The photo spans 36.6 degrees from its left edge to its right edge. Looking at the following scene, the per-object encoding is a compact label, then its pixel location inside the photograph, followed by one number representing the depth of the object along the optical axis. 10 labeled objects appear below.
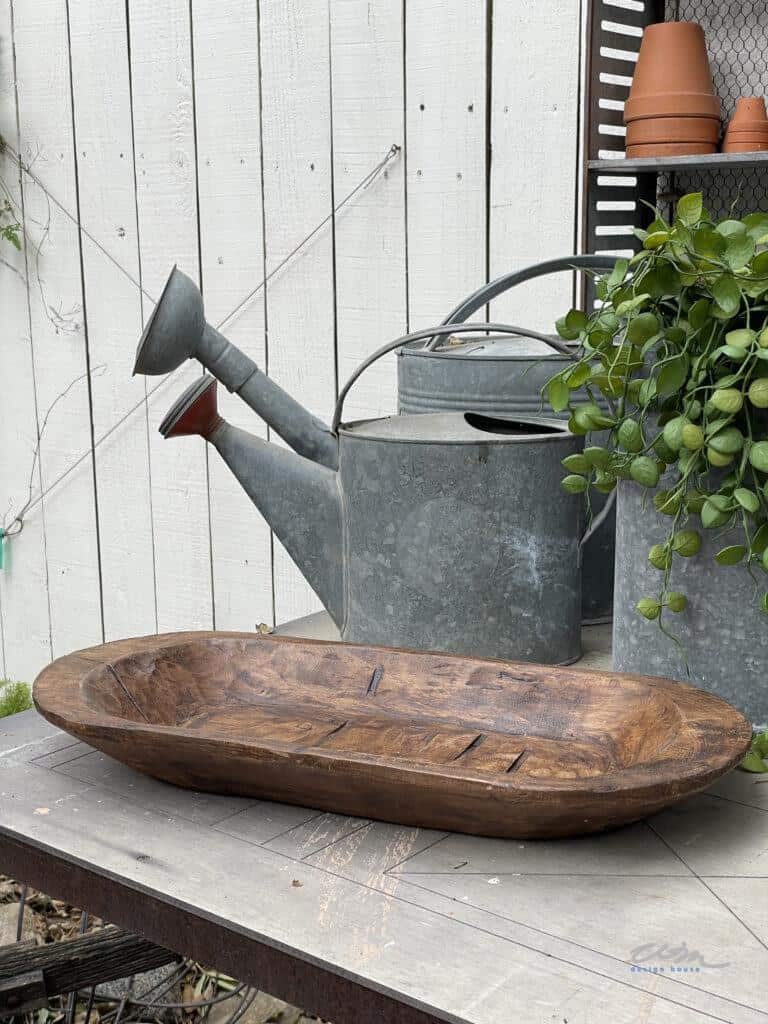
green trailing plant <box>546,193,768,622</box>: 0.72
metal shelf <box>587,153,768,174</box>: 1.29
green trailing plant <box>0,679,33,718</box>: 2.11
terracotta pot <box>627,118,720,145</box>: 1.40
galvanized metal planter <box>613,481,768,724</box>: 0.81
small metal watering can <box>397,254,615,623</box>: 1.08
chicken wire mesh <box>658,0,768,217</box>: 1.51
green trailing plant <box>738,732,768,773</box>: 0.78
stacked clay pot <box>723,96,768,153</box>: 1.40
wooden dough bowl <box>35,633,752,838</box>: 0.64
